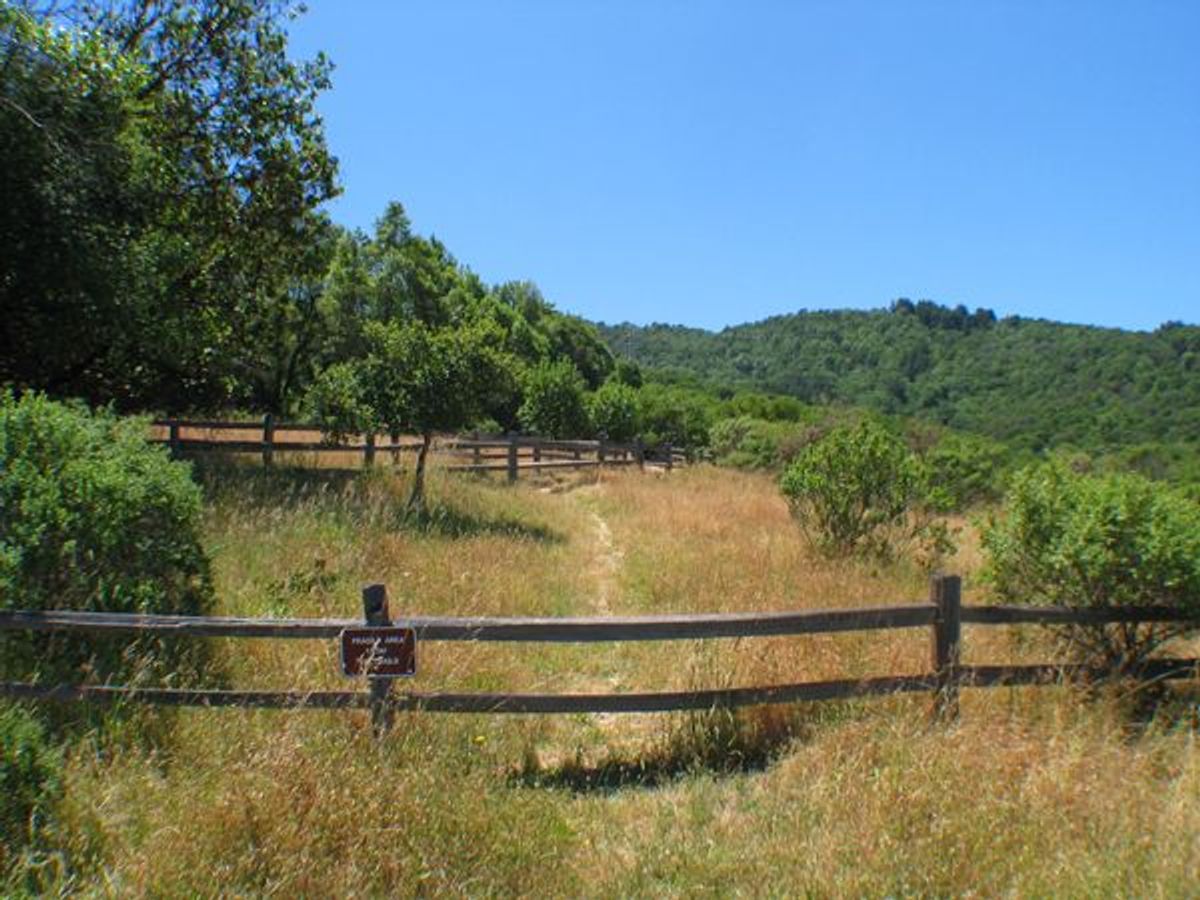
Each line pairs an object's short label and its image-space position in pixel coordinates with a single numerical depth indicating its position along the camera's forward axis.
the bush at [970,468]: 18.98
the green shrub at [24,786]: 3.42
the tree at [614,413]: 40.88
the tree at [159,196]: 10.51
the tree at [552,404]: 38.06
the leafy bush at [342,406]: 13.66
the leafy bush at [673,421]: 49.32
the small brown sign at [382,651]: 4.42
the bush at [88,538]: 4.81
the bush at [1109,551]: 5.81
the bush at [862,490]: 10.45
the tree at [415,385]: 13.49
